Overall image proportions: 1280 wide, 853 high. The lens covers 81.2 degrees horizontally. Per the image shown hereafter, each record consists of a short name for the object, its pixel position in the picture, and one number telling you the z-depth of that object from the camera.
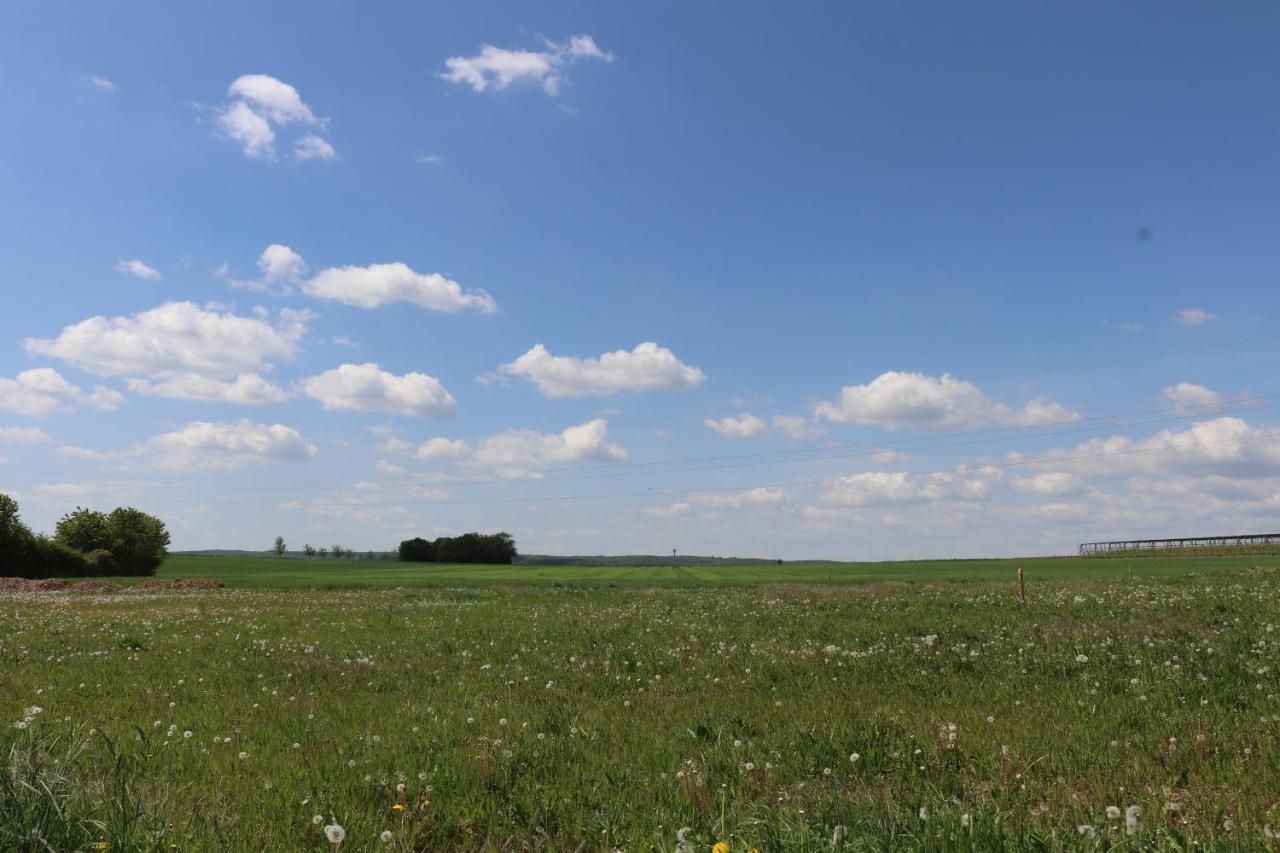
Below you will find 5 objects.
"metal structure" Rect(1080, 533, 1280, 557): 96.50
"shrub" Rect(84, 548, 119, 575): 86.06
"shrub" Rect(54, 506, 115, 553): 93.94
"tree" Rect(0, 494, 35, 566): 78.19
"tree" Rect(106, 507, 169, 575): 94.25
